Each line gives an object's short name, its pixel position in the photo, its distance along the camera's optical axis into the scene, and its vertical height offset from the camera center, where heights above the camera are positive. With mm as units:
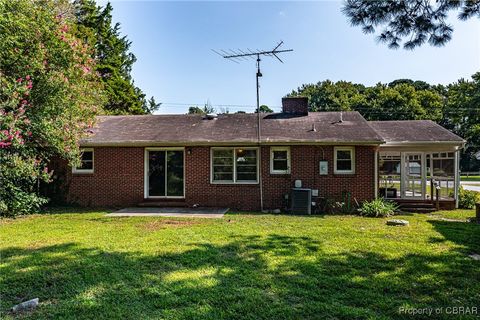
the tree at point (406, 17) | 5414 +2603
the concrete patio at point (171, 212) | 10008 -1670
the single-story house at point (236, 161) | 11227 +69
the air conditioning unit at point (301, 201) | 10805 -1334
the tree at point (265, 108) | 50619 +9220
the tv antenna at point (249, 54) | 10834 +3871
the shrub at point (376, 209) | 10359 -1561
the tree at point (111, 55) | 29188 +11179
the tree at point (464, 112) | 38250 +6737
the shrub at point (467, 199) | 12847 -1538
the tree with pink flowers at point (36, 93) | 8570 +2178
